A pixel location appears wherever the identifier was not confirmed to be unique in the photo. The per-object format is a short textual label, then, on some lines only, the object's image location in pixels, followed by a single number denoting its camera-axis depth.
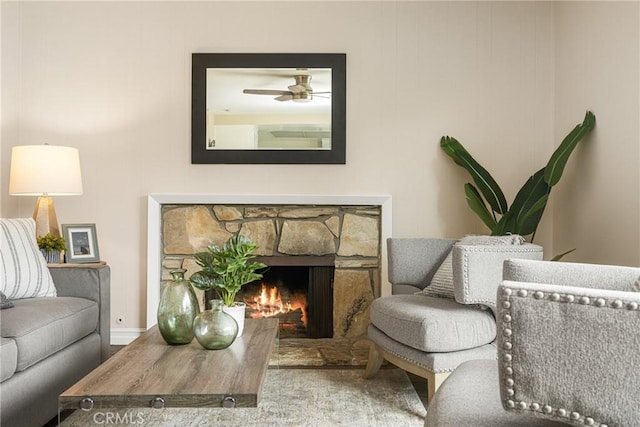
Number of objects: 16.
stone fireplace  3.74
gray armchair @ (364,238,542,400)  2.37
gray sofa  1.98
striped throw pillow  2.53
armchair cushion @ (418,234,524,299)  2.79
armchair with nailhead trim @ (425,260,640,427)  0.88
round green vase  2.01
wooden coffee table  1.57
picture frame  3.34
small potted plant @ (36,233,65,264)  3.12
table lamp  3.25
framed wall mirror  3.76
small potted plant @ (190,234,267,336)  2.12
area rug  2.30
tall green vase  2.10
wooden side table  2.81
